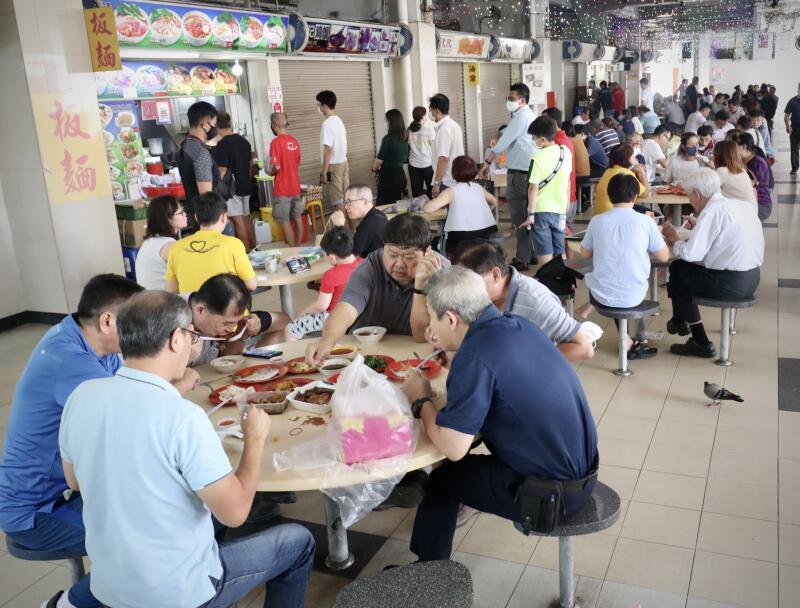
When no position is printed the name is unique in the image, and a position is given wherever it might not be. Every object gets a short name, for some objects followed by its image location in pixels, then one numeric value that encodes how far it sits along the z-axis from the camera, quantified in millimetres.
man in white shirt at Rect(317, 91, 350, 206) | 9078
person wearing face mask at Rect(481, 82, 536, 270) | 7598
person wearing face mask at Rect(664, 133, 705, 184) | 7586
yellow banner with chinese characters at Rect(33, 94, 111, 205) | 6434
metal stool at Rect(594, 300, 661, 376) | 4782
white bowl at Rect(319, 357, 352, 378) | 2982
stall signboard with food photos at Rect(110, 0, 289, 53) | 7363
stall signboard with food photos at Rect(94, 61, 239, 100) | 7871
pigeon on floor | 4230
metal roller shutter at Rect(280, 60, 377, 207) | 10727
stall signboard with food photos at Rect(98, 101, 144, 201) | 8070
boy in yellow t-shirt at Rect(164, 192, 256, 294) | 4398
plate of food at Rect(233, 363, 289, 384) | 2947
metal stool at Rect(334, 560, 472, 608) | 2174
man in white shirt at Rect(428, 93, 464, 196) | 8440
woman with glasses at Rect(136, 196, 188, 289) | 4879
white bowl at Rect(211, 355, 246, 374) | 3127
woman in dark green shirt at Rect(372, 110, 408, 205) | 9195
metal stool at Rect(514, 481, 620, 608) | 2502
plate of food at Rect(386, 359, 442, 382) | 2852
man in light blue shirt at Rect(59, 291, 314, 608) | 1863
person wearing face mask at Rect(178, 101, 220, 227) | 7066
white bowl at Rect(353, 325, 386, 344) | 3344
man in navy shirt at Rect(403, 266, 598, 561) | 2318
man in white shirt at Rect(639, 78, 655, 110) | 17500
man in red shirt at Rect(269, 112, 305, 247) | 8602
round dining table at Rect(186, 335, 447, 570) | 2236
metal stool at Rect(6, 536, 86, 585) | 2467
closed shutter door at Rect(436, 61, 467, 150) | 14836
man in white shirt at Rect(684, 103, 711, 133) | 13023
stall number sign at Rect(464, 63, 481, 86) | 14781
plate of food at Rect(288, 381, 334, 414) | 2641
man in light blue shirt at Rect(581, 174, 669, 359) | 4773
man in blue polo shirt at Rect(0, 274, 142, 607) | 2414
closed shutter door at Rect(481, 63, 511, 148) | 16778
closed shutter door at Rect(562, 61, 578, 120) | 19930
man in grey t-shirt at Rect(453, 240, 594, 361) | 3105
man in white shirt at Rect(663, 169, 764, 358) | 4797
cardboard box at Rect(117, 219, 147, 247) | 7891
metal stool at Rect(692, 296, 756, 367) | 4820
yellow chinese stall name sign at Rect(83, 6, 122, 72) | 6504
